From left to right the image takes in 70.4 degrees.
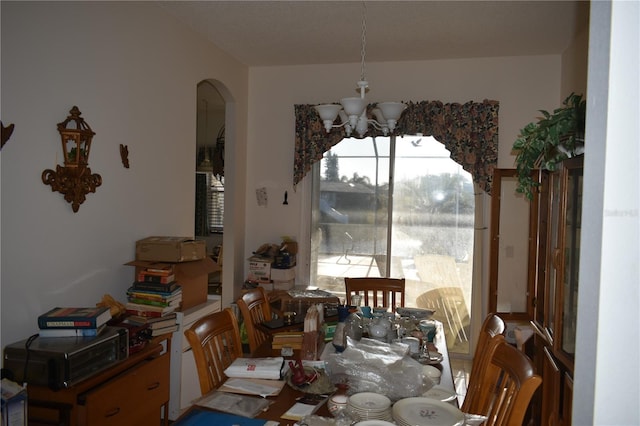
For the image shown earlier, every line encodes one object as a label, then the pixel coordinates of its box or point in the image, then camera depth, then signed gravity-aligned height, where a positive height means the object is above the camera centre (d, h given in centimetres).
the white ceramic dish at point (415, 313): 284 -69
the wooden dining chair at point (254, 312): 250 -68
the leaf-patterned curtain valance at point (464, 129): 425 +72
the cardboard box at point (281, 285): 454 -85
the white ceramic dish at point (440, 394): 167 -71
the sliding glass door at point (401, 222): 454 -19
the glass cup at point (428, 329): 243 -69
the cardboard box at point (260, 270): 454 -71
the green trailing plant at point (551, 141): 214 +34
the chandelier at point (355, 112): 252 +52
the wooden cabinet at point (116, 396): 198 -95
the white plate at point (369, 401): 153 -69
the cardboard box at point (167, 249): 292 -34
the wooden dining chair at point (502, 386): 139 -63
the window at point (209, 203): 705 -7
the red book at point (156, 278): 282 -51
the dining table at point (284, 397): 149 -72
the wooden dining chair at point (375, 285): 341 -63
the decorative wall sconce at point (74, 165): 240 +16
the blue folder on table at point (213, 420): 144 -71
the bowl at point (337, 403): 154 -70
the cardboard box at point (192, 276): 295 -52
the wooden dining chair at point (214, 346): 186 -66
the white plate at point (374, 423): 141 -69
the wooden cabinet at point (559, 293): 217 -45
